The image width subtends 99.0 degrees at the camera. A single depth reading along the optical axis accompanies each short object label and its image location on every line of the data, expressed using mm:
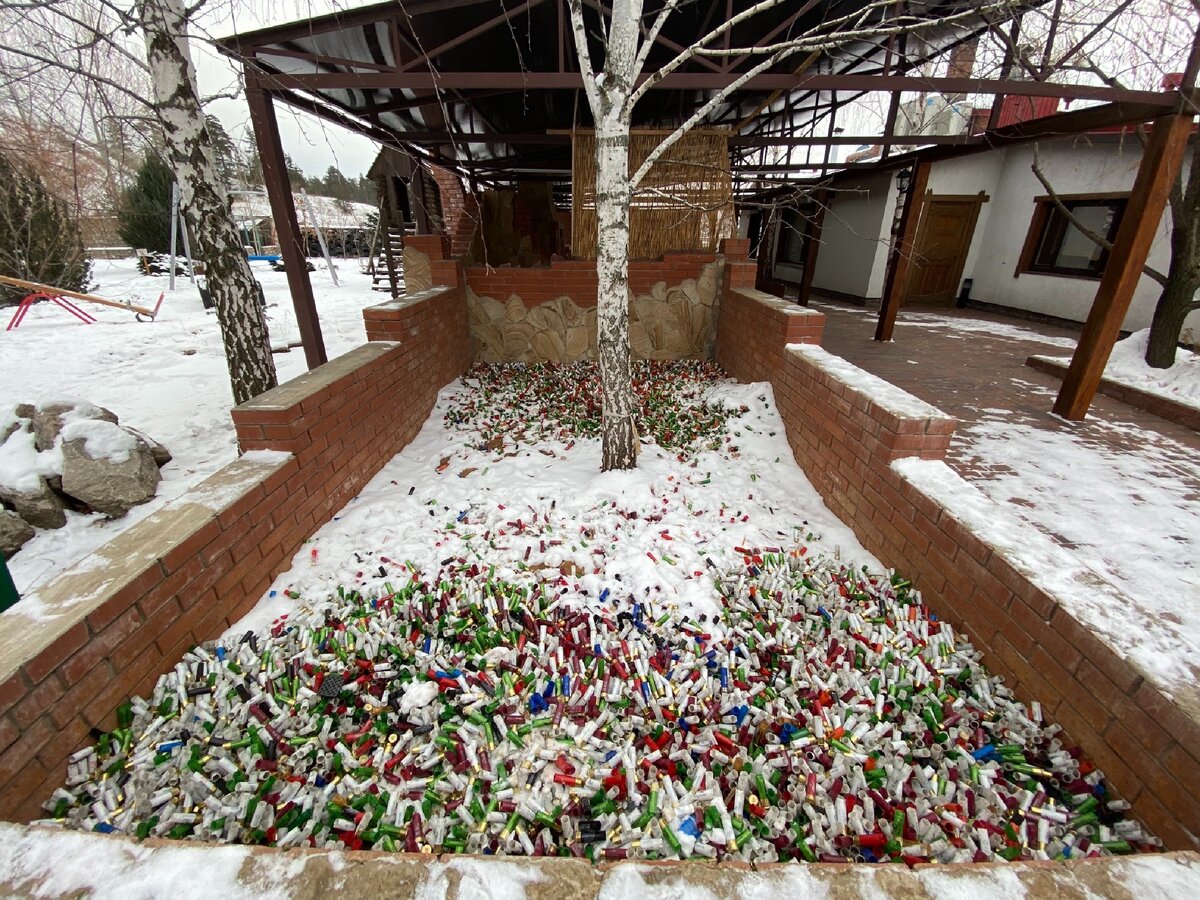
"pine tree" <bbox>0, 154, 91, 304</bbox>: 10234
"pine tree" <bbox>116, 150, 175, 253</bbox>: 16047
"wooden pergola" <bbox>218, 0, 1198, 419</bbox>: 4020
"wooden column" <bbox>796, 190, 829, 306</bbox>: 9195
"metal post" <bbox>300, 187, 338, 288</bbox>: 14891
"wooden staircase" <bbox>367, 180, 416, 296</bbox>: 12617
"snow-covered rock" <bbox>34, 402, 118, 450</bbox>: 3953
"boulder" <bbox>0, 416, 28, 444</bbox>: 3975
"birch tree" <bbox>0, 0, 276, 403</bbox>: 3168
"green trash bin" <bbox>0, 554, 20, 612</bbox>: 2250
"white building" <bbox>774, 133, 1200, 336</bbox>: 8594
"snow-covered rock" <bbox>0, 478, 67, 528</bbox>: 3596
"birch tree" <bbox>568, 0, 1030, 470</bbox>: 2859
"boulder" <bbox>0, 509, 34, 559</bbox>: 3420
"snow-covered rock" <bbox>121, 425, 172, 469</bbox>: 4402
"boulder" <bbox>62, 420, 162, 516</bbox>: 3713
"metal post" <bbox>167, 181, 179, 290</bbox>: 12892
